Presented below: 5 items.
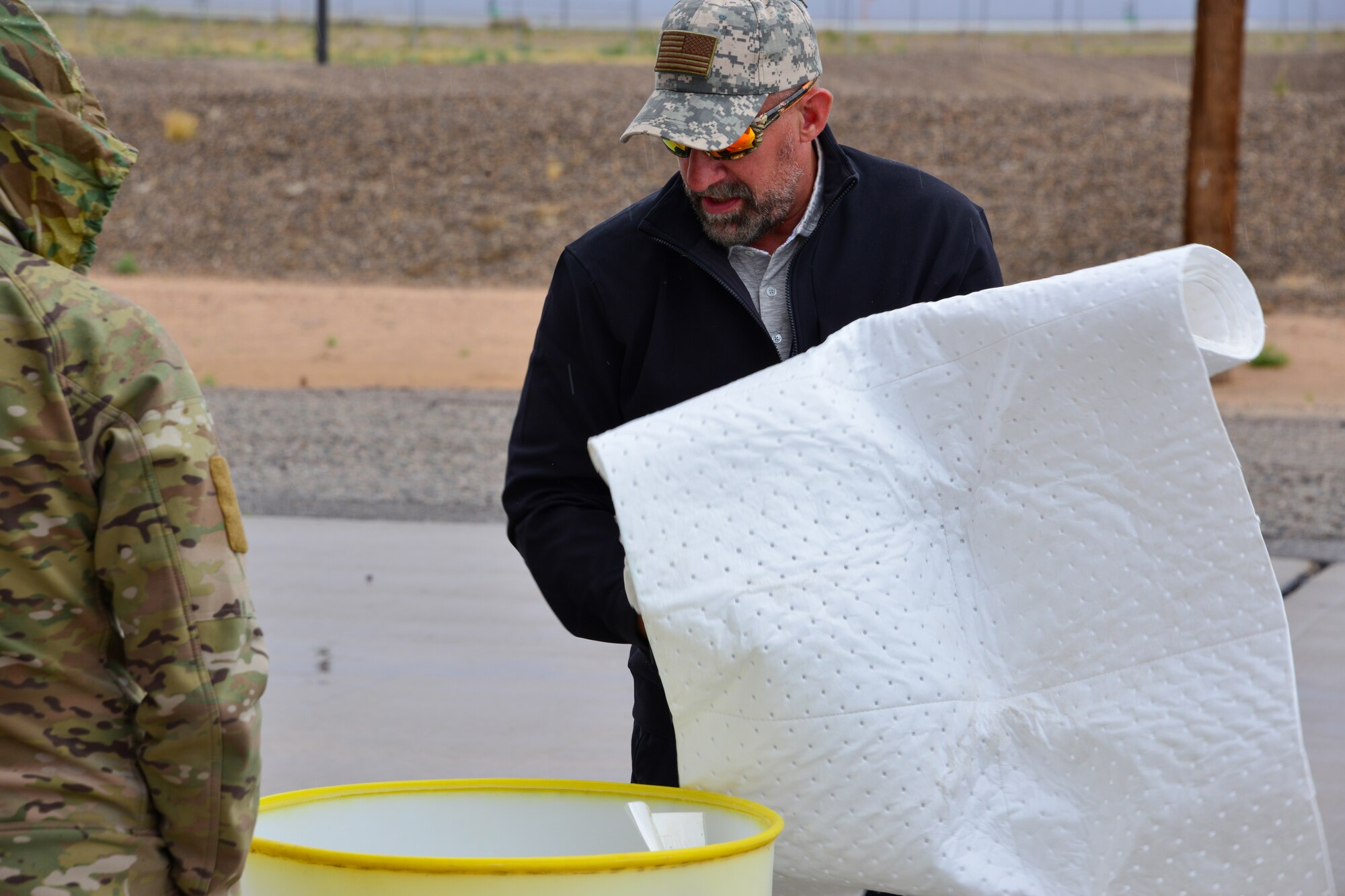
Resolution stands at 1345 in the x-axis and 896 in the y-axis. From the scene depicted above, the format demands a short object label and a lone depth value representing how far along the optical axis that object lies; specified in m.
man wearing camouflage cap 4.95
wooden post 31.72
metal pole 82.19
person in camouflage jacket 3.27
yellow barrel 3.47
